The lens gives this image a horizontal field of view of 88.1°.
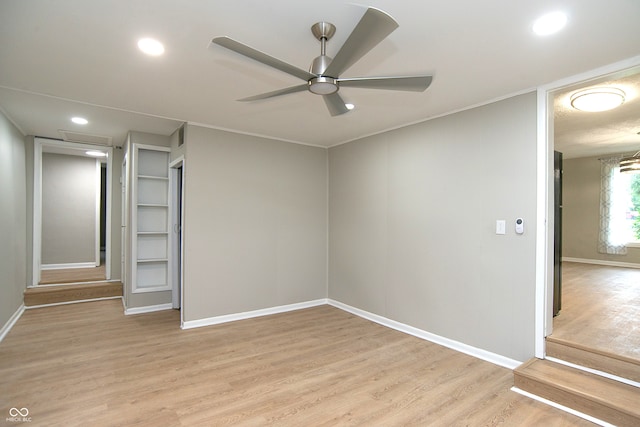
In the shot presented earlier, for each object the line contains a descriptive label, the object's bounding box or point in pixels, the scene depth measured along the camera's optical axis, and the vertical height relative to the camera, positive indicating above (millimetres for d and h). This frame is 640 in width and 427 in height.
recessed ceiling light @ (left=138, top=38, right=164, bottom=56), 2166 +1124
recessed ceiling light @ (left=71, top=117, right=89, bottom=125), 4051 +1147
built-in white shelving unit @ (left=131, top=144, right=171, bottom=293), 4824 -103
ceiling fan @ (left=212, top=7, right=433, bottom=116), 1489 +812
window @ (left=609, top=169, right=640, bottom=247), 6805 +186
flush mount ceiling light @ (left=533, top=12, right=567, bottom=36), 1851 +1126
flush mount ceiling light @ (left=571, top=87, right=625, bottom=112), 3129 +1160
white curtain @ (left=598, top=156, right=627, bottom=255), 6945 +165
